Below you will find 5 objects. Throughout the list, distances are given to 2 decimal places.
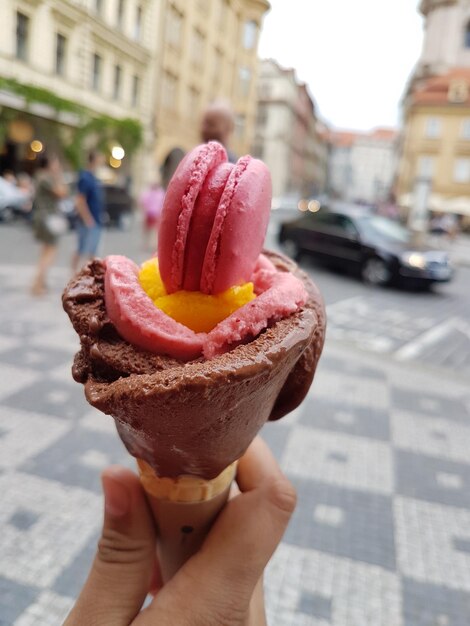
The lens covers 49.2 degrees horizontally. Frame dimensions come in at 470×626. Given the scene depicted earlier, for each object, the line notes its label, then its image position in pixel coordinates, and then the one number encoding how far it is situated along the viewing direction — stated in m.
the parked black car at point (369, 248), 8.89
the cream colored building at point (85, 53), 5.38
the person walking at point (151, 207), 9.56
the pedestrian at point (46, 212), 5.91
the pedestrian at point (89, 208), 6.16
